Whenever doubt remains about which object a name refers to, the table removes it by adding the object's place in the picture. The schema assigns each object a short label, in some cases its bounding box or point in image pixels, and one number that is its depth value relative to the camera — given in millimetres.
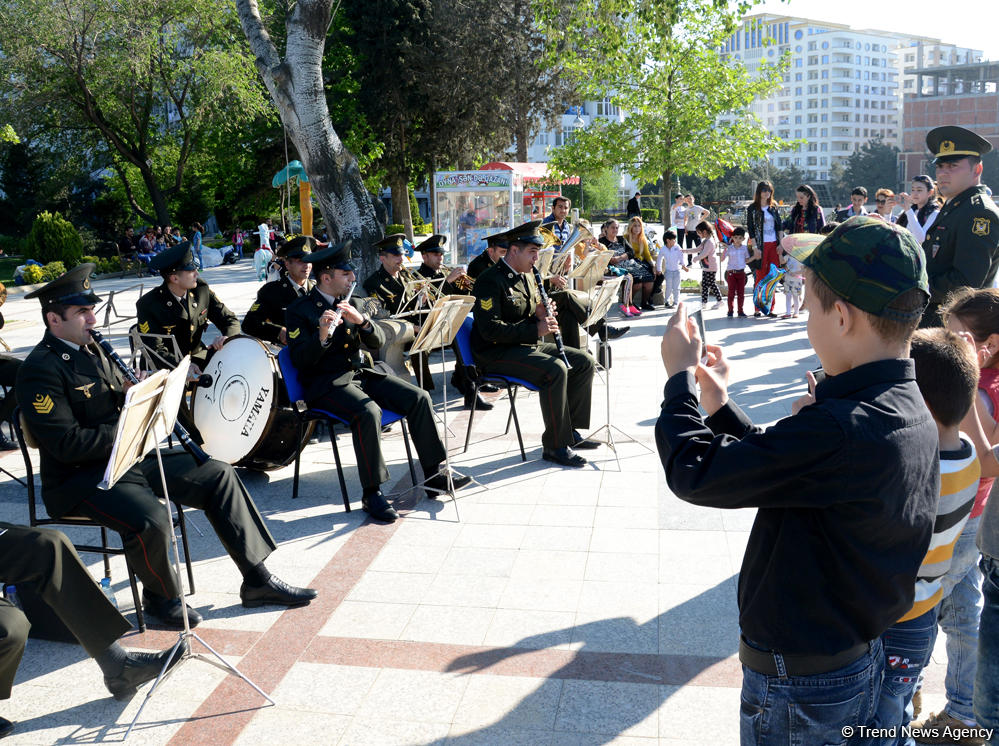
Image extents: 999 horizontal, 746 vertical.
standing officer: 5449
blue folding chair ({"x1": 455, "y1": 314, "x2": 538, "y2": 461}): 6898
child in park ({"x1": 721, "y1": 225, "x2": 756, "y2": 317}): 13484
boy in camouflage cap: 1755
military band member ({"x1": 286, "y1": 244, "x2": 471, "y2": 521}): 5797
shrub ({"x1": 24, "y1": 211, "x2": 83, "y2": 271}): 26812
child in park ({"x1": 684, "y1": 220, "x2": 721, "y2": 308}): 14125
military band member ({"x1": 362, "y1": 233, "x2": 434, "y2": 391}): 8641
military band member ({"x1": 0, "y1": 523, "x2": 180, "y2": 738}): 3600
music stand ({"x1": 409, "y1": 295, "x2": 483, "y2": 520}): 5621
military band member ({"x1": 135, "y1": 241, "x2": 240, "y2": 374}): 6609
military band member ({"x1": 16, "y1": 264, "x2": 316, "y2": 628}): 4230
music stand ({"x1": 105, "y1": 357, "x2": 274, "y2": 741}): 3311
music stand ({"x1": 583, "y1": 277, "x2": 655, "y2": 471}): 7125
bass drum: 5531
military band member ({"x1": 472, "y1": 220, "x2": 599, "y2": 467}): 6727
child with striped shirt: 2521
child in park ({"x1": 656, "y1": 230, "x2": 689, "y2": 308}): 14789
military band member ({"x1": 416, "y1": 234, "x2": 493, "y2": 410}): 9406
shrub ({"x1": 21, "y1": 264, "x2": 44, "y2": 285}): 24109
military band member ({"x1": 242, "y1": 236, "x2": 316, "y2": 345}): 7414
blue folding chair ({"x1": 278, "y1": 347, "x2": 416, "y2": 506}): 5937
